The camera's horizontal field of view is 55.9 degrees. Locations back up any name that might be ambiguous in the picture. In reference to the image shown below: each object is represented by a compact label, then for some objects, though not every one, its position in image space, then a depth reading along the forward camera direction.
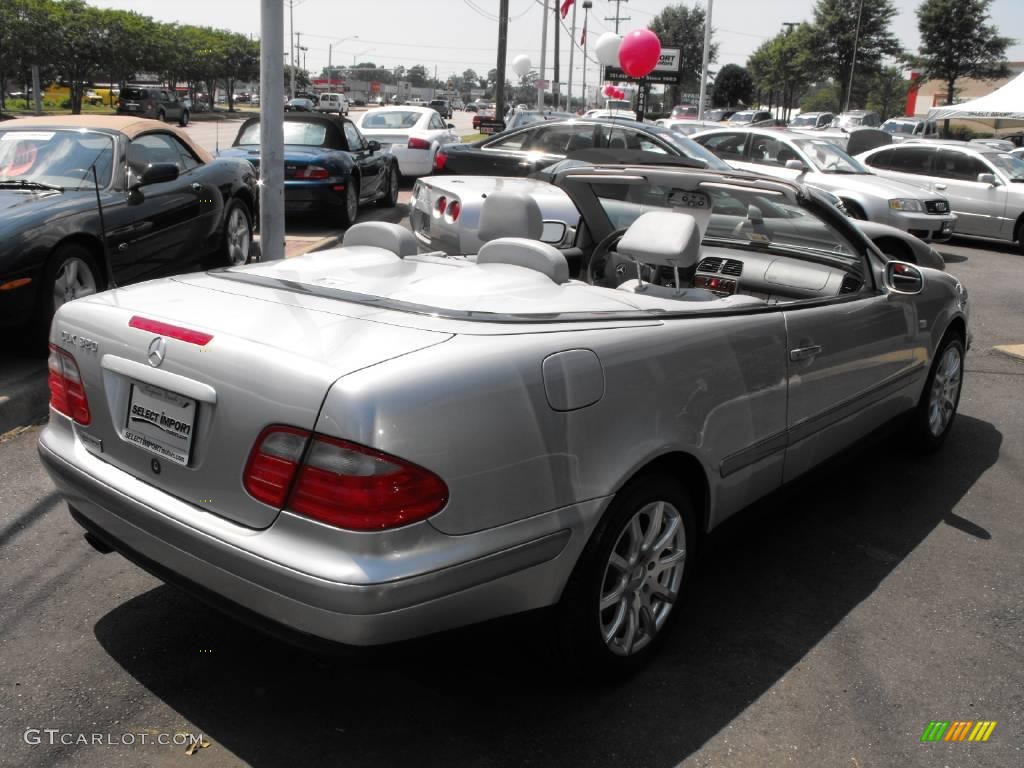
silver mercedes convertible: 2.23
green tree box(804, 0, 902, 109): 56.06
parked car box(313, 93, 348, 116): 66.69
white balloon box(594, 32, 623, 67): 25.20
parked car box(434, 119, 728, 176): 10.23
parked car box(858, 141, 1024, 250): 14.50
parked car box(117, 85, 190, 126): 44.00
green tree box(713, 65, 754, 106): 82.19
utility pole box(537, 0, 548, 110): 45.98
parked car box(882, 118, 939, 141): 35.94
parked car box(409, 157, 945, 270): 6.25
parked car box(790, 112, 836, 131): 41.97
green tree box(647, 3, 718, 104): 86.94
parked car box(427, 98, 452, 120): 71.44
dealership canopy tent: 25.69
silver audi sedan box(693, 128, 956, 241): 12.72
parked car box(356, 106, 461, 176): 17.09
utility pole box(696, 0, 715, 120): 31.46
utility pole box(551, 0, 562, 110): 47.26
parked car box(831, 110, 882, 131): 40.31
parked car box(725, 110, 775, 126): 50.41
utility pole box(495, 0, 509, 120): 27.08
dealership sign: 41.91
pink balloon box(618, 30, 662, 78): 19.98
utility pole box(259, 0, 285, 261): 6.95
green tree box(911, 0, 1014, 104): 48.78
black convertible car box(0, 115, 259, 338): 5.81
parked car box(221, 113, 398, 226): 11.63
